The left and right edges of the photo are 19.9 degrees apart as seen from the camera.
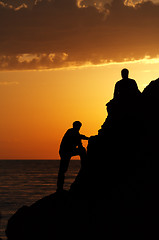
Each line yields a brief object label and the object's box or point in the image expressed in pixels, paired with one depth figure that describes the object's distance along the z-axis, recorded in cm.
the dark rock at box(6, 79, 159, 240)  1753
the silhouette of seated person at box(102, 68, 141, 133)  1933
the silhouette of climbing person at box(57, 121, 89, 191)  1973
